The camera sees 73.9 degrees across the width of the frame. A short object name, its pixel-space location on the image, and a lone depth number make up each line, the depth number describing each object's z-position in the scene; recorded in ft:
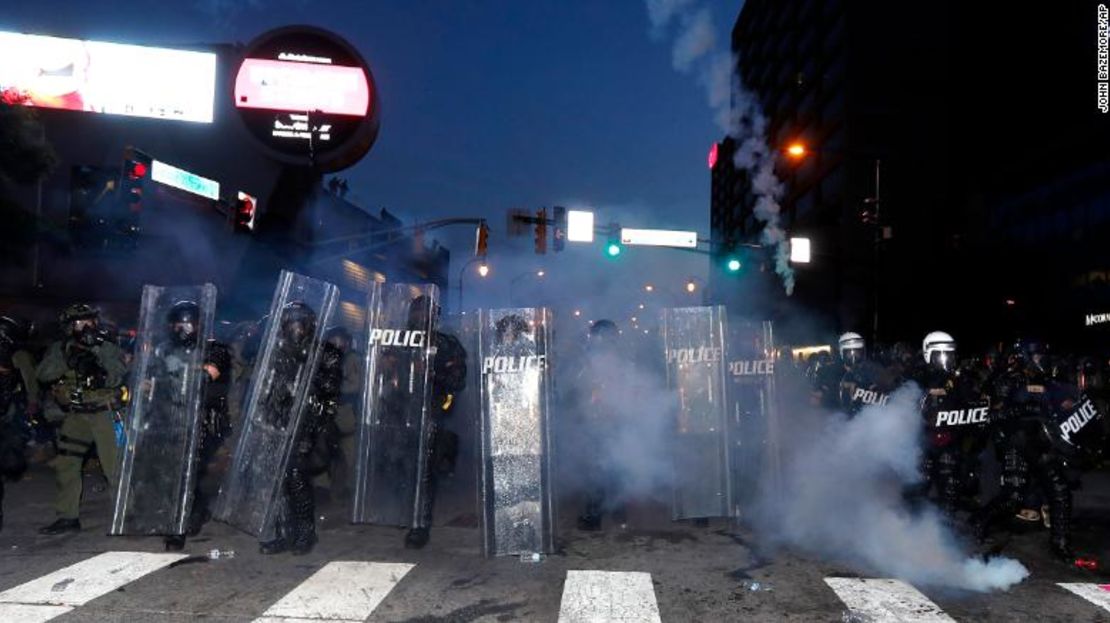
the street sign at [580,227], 63.21
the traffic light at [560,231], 62.95
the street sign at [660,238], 65.72
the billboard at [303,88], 57.72
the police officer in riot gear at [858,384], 22.70
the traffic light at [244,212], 46.94
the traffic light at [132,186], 38.68
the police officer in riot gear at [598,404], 22.49
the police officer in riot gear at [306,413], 17.24
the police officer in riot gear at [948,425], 19.65
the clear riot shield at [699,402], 20.36
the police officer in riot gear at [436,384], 18.04
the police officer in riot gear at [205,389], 18.08
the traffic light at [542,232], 62.23
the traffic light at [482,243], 60.95
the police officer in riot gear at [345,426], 24.29
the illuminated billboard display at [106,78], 65.21
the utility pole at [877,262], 60.22
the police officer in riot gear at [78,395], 19.02
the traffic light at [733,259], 67.00
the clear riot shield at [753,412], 20.99
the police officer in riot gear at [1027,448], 17.72
